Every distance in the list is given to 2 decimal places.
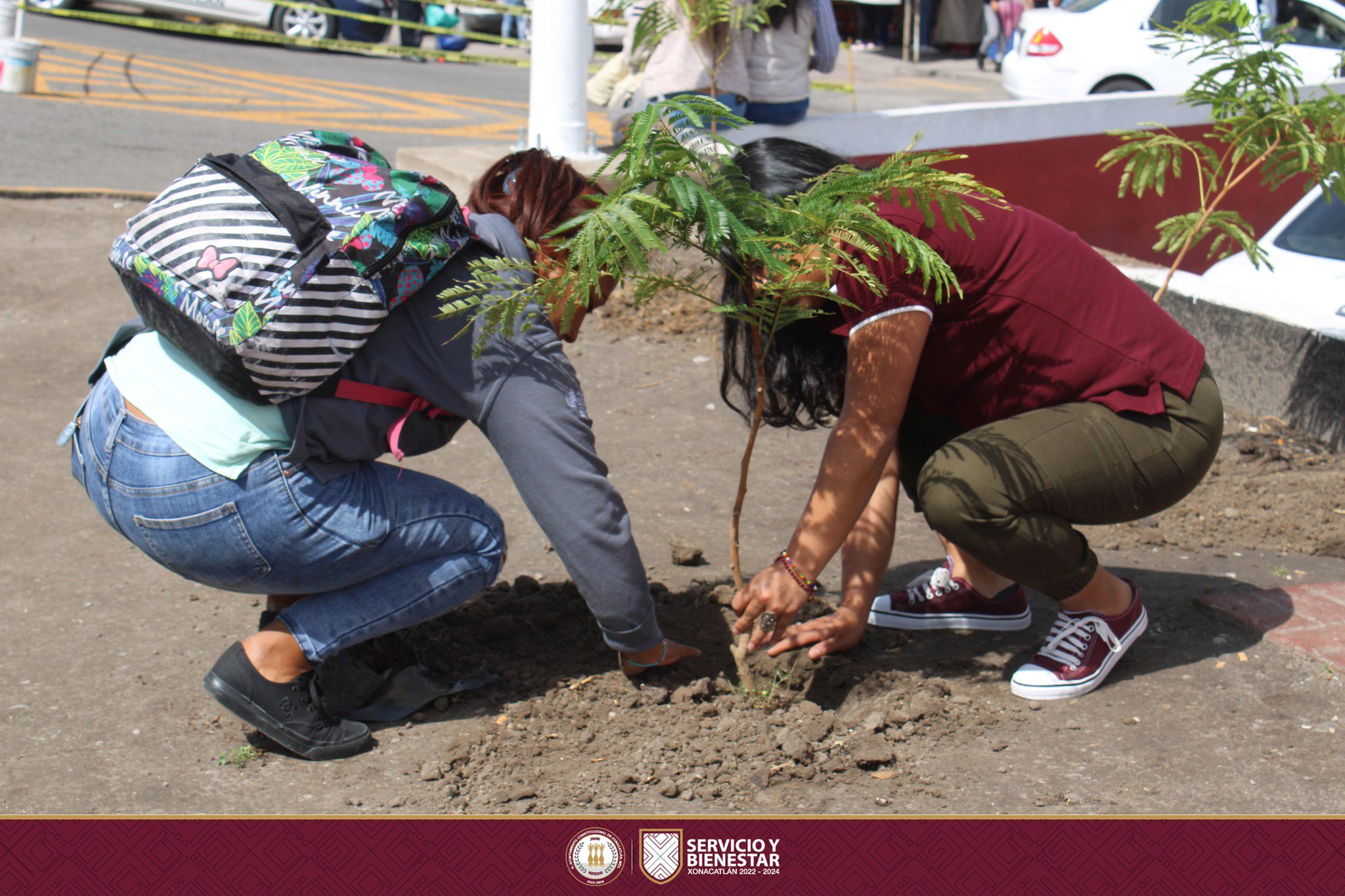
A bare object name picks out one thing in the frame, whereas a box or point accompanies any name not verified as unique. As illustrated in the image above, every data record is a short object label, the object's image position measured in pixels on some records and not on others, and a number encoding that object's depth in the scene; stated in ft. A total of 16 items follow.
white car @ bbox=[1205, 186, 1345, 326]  18.33
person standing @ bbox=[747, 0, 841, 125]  20.12
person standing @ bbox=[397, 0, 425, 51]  53.22
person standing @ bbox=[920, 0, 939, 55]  62.80
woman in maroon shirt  8.63
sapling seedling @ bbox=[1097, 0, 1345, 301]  13.84
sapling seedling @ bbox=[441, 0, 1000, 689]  7.49
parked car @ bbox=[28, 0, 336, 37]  46.93
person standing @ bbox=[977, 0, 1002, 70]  58.23
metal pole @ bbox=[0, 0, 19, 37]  32.35
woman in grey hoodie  8.13
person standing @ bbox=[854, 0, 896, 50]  65.46
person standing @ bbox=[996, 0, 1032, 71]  56.59
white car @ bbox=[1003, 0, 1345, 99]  34.73
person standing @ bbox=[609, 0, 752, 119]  19.36
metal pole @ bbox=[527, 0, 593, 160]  20.85
